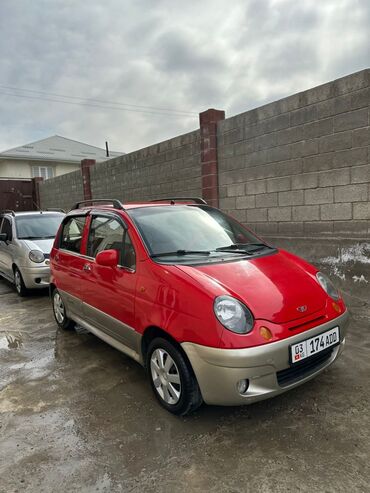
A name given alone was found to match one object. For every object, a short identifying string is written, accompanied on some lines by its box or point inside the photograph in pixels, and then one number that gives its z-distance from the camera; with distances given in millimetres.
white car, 6535
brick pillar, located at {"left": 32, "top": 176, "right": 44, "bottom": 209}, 16328
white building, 27047
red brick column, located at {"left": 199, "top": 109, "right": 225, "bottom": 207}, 7293
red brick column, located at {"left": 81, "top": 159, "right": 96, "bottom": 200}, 12422
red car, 2393
